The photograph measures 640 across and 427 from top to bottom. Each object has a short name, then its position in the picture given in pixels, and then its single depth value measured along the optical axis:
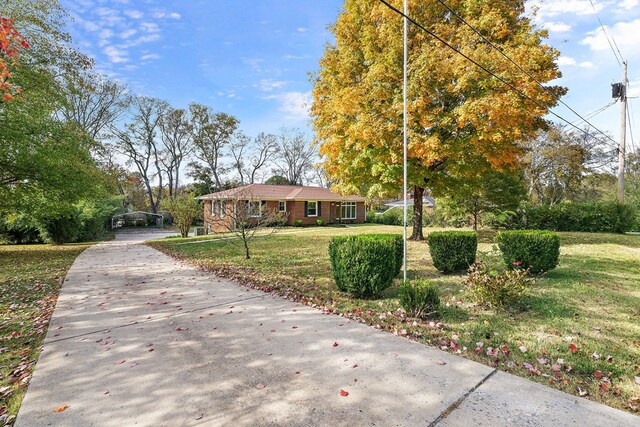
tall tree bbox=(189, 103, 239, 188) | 38.62
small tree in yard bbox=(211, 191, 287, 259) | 9.98
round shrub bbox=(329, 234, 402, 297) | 5.23
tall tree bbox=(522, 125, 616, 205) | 21.12
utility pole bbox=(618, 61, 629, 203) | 14.40
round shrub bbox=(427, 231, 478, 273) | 6.86
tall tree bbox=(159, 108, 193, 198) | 37.84
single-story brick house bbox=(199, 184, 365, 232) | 25.11
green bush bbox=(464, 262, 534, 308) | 4.44
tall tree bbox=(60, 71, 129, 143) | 28.71
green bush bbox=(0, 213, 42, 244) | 15.82
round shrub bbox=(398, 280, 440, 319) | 4.38
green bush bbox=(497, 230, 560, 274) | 6.21
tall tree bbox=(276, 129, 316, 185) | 45.50
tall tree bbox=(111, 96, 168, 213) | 35.59
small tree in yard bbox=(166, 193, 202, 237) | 16.41
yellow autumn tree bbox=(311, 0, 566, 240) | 8.76
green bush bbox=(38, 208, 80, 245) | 15.98
